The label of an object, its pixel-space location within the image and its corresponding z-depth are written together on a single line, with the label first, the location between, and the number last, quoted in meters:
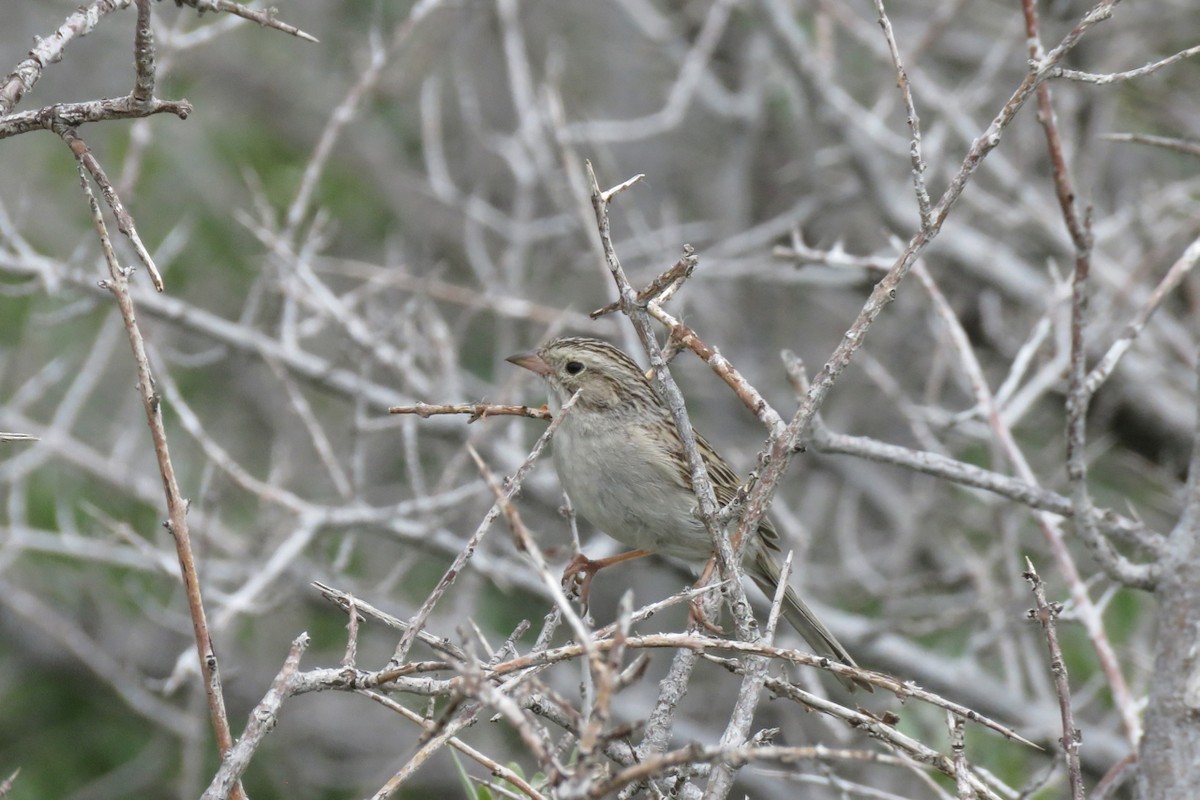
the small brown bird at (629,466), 9.85
